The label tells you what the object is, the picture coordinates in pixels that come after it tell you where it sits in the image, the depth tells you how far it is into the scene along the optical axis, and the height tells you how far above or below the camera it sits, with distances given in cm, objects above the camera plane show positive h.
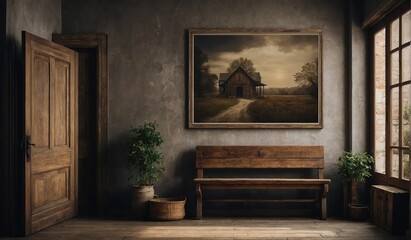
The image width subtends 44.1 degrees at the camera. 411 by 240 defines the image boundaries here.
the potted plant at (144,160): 711 -59
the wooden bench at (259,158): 736 -58
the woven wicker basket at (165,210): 701 -127
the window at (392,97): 626 +28
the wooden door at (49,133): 604 -18
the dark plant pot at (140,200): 718 -116
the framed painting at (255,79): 756 +59
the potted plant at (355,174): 698 -77
